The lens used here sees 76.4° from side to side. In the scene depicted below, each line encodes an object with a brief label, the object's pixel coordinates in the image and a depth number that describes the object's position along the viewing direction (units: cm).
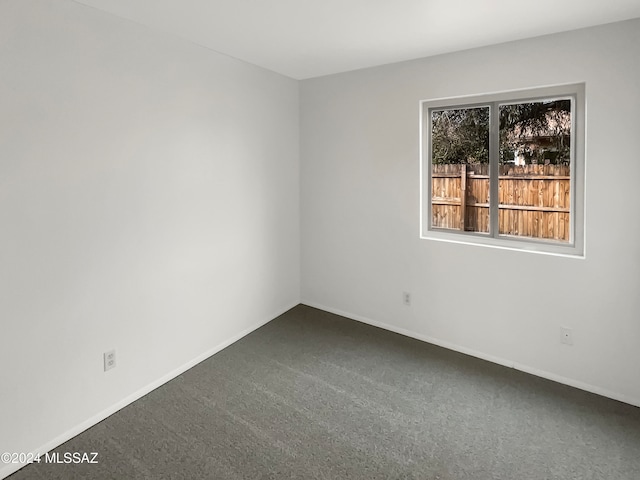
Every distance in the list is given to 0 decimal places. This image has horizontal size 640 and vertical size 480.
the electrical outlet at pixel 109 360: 241
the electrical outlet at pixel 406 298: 349
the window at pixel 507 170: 279
